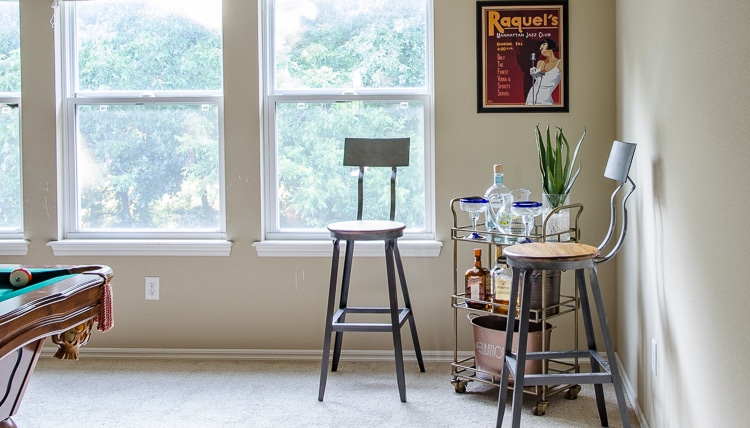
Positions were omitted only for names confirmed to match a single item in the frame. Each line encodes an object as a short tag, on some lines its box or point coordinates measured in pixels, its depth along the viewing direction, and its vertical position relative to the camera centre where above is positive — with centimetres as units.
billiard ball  244 -24
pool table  199 -32
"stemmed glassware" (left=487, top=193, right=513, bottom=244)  318 -5
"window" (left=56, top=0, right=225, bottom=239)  382 +43
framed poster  361 +69
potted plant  313 +5
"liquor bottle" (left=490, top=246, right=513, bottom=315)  310 -35
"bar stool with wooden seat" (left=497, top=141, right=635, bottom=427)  255 -36
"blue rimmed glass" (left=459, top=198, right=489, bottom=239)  325 -3
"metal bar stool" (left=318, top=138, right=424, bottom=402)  318 -21
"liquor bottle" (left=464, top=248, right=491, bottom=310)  323 -35
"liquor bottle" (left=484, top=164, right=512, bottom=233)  318 -2
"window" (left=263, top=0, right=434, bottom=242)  375 +50
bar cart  298 -46
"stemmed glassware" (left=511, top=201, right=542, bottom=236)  305 -5
